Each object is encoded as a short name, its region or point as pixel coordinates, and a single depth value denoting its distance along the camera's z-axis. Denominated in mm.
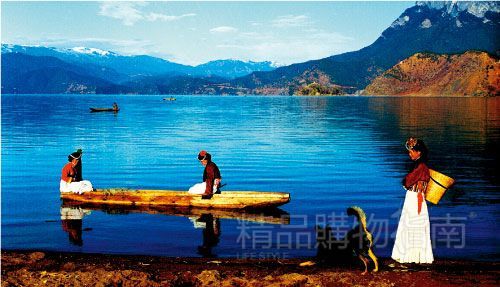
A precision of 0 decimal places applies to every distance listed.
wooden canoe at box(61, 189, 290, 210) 20641
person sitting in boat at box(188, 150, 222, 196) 19806
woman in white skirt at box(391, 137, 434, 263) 11704
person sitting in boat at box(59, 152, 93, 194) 22312
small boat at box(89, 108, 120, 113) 117662
